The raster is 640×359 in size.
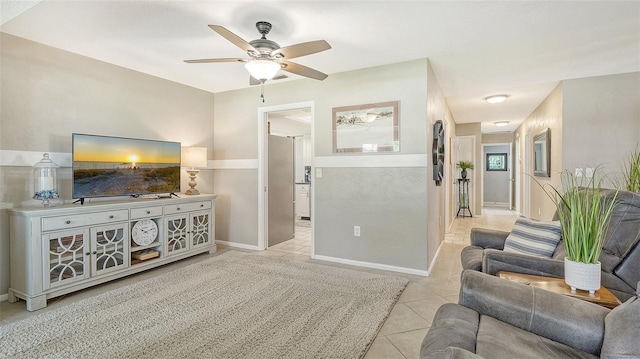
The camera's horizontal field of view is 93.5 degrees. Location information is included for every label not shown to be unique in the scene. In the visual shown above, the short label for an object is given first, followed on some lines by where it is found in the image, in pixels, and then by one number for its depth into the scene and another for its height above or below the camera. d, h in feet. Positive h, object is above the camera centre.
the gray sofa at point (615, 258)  5.47 -1.72
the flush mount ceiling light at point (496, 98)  15.53 +4.00
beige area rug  6.25 -3.57
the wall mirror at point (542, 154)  15.07 +1.13
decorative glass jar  9.05 -0.08
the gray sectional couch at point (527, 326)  3.49 -2.11
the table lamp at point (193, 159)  13.11 +0.73
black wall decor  11.80 +0.98
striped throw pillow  7.02 -1.55
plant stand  24.77 -1.67
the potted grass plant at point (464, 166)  23.68 +0.70
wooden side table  4.76 -2.00
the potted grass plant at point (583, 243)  4.91 -1.14
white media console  8.12 -2.10
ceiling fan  7.17 +3.07
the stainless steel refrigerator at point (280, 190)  14.90 -0.76
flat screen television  9.73 +0.35
